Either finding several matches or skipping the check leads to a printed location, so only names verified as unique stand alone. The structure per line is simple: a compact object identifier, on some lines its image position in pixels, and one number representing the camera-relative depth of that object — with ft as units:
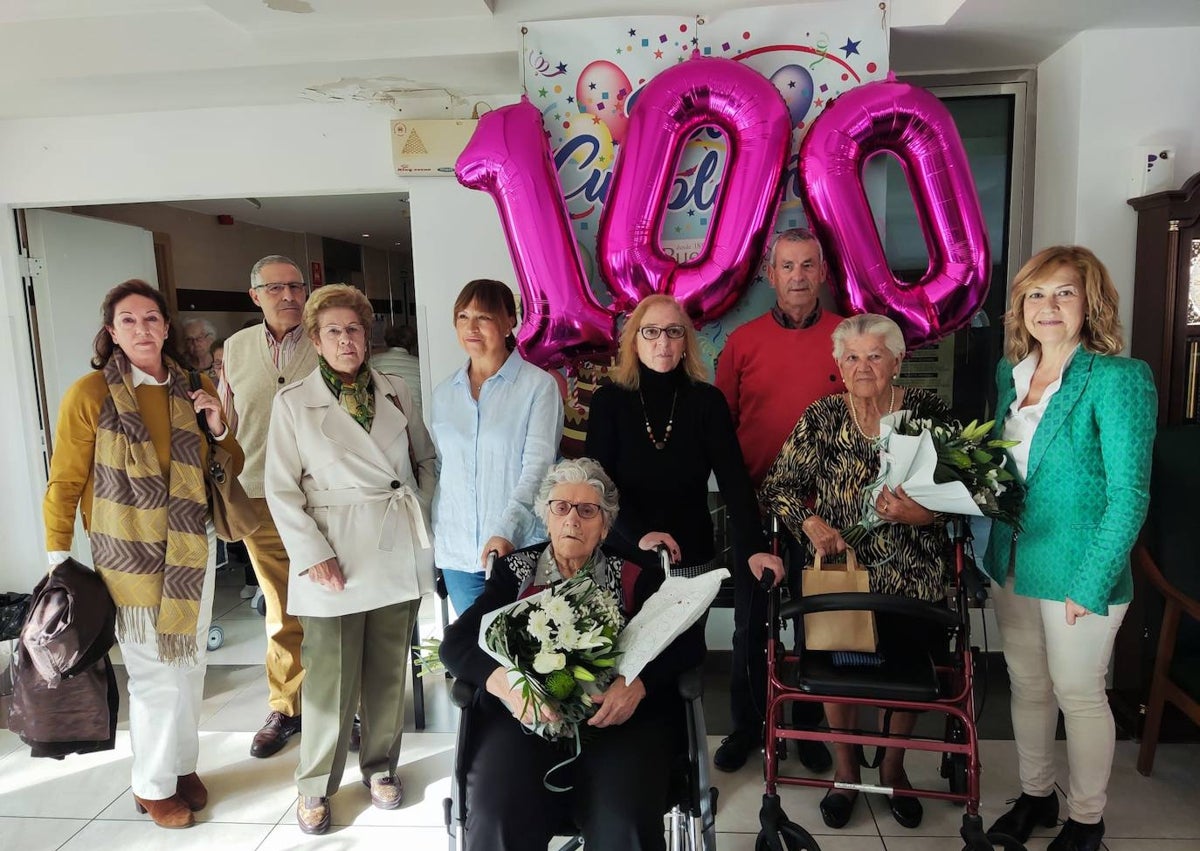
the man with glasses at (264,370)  9.08
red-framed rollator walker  6.27
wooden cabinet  8.67
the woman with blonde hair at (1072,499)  6.28
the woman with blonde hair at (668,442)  7.43
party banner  9.60
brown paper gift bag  6.52
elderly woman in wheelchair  5.38
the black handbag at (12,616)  11.52
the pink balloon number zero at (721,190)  8.93
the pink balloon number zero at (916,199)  8.80
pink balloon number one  9.08
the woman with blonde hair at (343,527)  7.29
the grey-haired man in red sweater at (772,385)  8.26
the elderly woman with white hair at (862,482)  6.89
